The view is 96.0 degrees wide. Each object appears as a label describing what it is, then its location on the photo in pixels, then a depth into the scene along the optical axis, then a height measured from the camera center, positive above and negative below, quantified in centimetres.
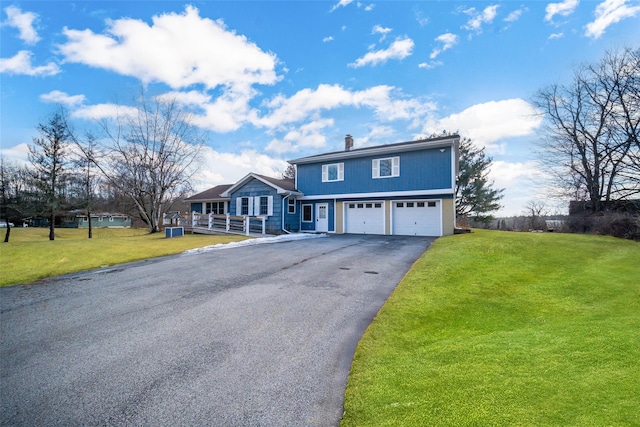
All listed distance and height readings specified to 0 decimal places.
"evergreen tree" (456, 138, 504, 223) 2842 +302
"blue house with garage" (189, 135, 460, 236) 1694 +166
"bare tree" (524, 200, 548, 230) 2313 +54
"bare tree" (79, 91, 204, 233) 2411 +580
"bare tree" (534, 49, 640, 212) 1880 +650
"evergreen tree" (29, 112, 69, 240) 2064 +410
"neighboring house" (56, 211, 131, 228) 4648 -59
